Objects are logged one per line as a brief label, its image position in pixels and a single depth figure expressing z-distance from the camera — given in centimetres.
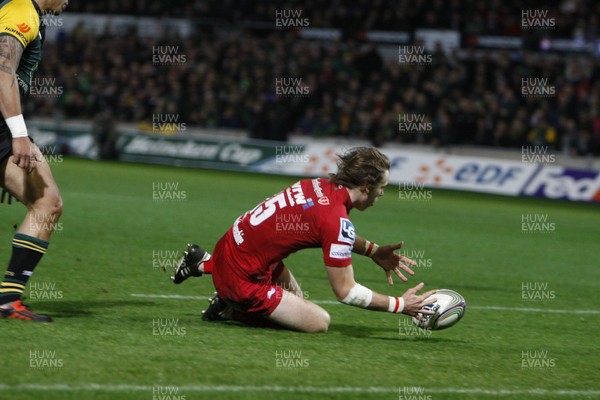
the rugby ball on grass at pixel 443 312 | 1485
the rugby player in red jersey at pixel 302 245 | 1392
